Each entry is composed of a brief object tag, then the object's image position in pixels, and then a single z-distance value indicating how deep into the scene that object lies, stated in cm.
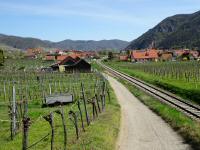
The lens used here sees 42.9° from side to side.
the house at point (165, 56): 10914
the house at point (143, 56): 10482
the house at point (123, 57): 10997
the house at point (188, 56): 10563
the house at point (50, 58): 10938
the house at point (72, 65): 5307
